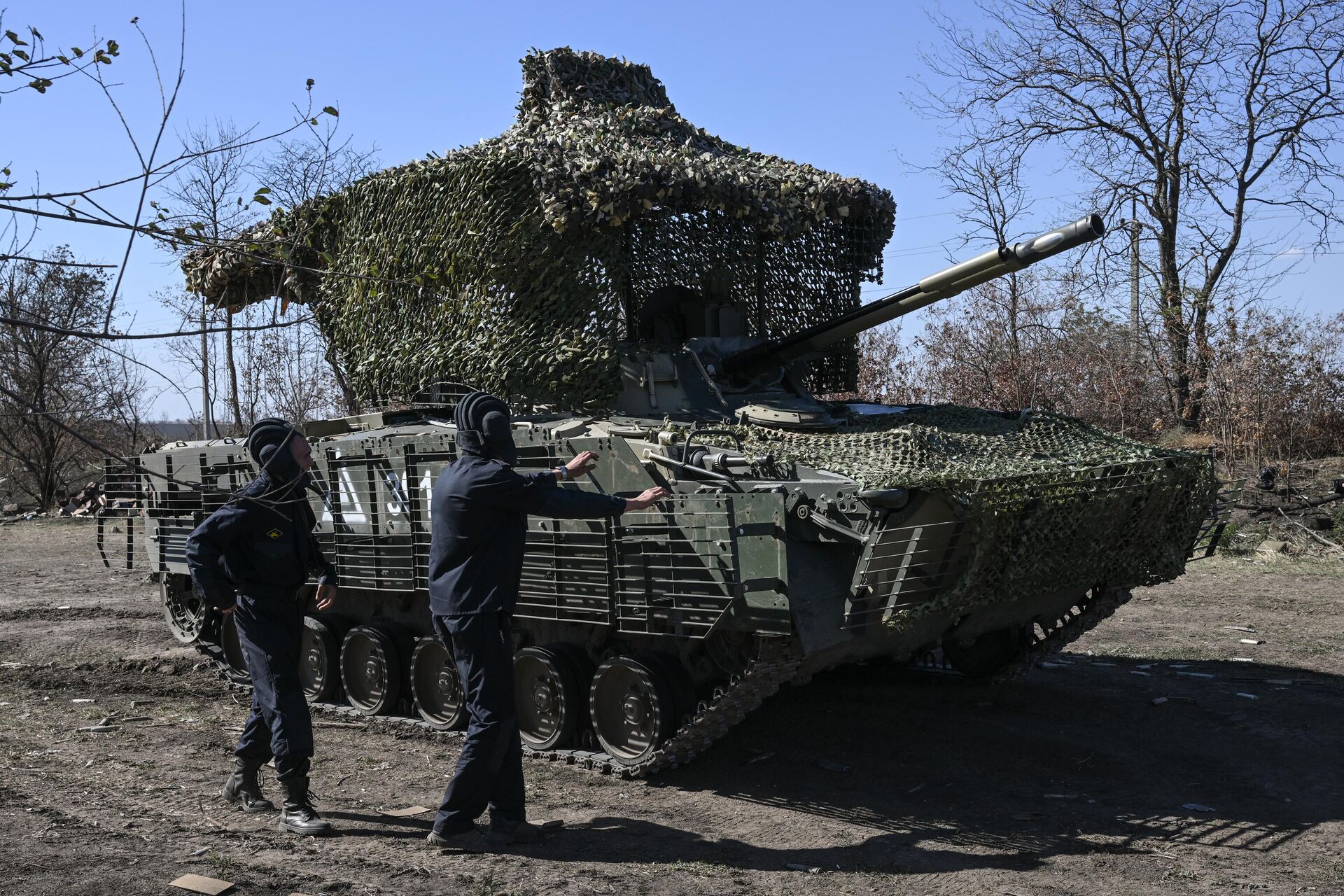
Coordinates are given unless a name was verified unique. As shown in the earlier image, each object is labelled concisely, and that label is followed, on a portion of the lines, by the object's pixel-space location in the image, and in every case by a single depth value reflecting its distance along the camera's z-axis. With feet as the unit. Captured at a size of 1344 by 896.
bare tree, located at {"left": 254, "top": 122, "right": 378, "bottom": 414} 63.40
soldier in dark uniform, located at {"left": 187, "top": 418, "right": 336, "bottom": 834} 19.12
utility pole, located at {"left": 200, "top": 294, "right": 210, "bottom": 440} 43.25
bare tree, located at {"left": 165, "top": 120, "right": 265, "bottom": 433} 63.52
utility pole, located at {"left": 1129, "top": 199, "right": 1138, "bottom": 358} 64.75
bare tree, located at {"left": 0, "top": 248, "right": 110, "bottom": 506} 72.79
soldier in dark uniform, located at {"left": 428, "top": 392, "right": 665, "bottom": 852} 17.88
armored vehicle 20.48
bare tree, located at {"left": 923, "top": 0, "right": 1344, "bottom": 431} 61.52
